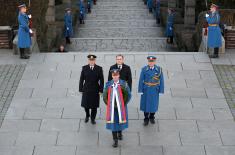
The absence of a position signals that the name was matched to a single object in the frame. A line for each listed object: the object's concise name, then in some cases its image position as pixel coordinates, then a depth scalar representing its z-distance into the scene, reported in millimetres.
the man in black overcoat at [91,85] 10898
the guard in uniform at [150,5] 25984
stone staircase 20094
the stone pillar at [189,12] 22734
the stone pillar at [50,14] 23500
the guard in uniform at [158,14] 24219
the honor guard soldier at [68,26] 20703
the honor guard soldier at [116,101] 10039
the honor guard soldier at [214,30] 14414
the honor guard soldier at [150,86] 10852
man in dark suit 10742
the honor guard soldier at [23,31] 14430
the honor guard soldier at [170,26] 20734
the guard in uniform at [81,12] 23823
